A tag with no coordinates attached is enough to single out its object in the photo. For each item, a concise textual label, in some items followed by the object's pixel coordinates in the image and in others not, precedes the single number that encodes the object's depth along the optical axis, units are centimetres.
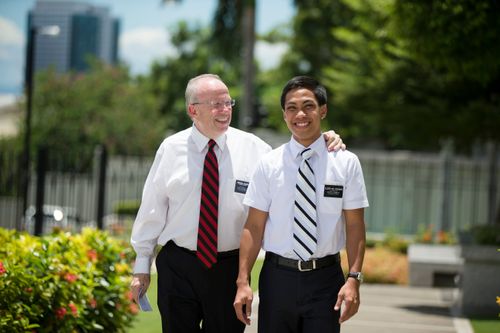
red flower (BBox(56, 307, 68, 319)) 700
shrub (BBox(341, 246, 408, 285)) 1577
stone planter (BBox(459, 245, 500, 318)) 1162
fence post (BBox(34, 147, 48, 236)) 1334
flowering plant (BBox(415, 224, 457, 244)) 1975
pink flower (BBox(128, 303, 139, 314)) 865
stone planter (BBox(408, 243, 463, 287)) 1530
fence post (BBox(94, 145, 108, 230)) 1549
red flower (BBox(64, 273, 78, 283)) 728
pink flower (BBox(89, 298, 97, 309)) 767
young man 489
